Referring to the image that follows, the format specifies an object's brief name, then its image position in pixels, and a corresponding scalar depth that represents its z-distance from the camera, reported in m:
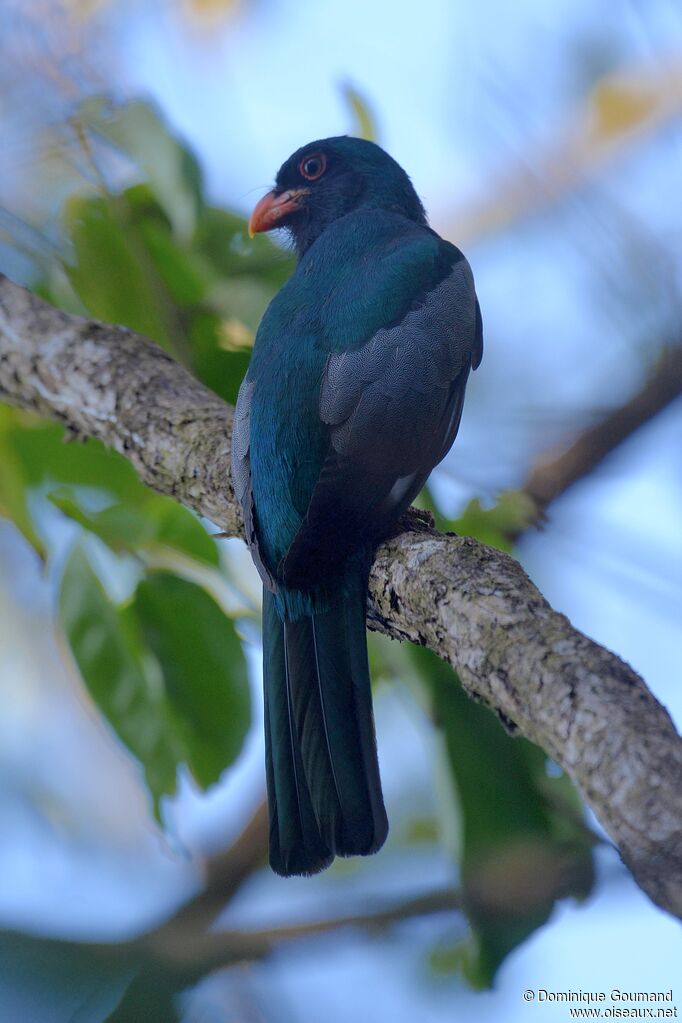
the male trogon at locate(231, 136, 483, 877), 5.71
